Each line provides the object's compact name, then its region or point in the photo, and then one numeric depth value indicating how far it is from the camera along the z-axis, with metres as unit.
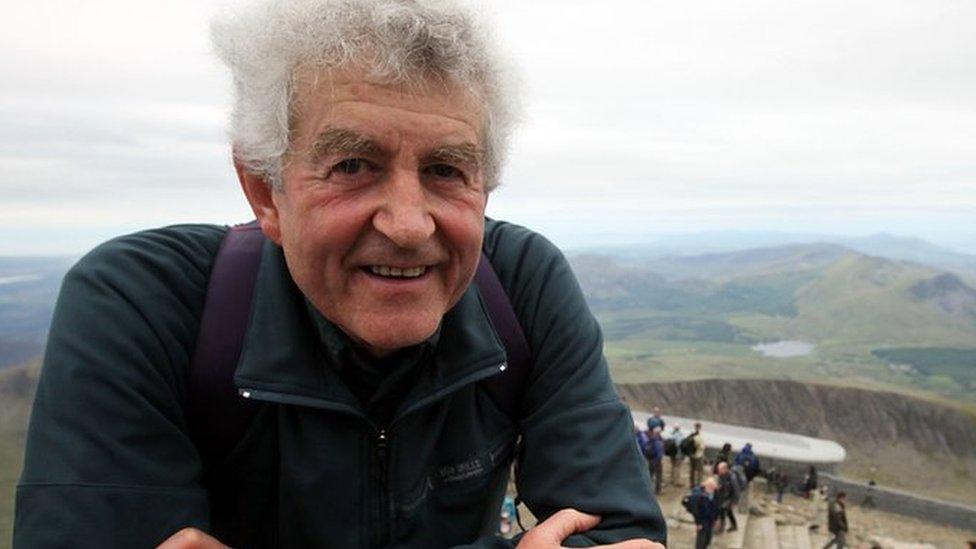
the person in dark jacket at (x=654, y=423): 14.59
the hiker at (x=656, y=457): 13.37
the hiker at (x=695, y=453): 14.84
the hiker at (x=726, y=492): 13.11
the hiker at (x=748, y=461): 15.45
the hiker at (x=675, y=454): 15.55
